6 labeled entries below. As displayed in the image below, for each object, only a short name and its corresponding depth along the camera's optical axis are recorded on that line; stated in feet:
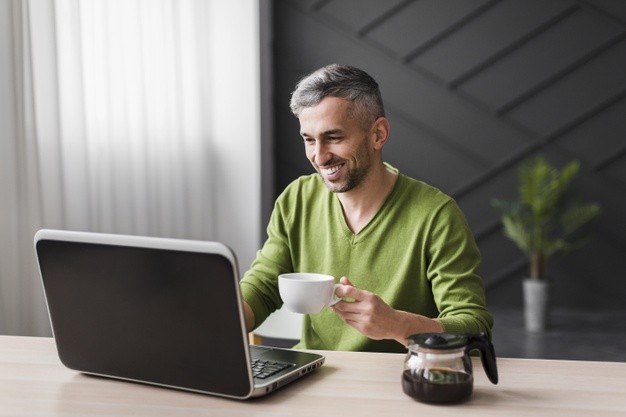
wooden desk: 4.04
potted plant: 14.53
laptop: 3.98
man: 6.00
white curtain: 10.56
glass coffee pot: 4.05
